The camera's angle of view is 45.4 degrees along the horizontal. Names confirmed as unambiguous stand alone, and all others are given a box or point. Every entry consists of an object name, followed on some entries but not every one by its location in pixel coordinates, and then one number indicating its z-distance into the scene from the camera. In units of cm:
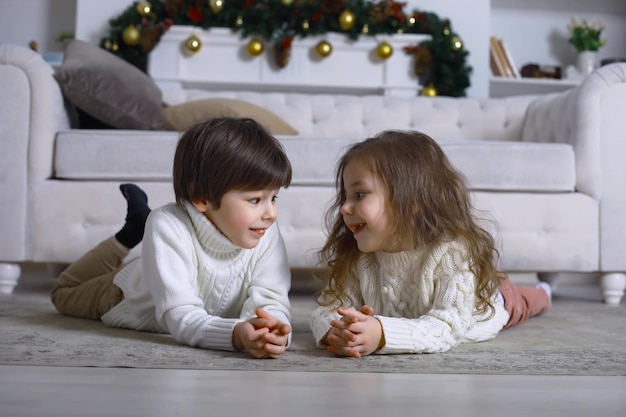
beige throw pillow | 247
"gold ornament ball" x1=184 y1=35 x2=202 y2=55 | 408
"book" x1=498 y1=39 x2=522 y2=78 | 437
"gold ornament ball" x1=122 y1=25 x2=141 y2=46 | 398
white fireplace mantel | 412
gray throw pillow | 221
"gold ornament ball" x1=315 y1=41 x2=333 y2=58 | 415
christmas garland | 402
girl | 124
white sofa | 207
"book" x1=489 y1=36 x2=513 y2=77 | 435
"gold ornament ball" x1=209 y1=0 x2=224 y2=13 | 400
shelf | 430
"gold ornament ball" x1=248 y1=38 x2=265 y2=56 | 411
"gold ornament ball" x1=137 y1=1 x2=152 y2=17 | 401
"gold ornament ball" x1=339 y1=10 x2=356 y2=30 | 409
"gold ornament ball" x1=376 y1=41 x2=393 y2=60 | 418
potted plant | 438
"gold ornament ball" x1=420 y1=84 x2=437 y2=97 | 408
